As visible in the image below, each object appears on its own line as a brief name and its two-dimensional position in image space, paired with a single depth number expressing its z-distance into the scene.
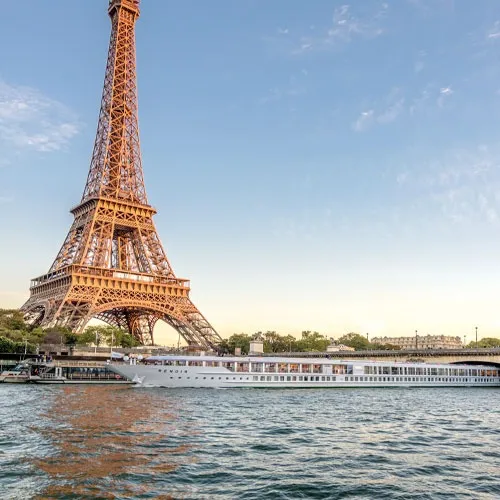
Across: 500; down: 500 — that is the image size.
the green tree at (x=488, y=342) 184.81
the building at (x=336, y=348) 126.73
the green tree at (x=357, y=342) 172.50
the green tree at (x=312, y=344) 151.55
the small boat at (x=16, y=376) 69.75
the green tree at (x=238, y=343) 142.81
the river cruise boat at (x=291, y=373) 63.97
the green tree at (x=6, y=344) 79.69
